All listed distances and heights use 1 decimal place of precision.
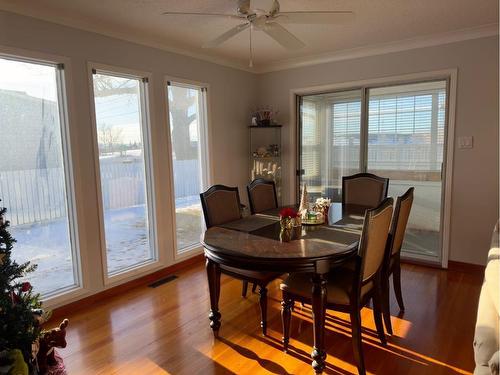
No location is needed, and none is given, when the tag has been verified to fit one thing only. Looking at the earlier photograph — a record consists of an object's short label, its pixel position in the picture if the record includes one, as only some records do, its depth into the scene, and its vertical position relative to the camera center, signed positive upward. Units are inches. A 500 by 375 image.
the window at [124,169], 123.5 -7.7
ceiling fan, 84.3 +31.4
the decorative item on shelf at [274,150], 178.9 -2.5
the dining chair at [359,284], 74.7 -33.5
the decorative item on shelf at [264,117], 175.2 +14.3
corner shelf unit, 179.3 -3.9
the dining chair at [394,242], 89.5 -27.3
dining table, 74.5 -23.8
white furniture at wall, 46.0 -26.3
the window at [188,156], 148.5 -3.8
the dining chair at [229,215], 93.4 -22.4
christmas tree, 55.6 -26.2
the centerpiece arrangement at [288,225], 89.3 -21.6
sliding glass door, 143.9 +0.1
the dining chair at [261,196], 127.8 -19.1
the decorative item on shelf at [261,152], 177.2 -3.4
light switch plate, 132.5 -0.6
